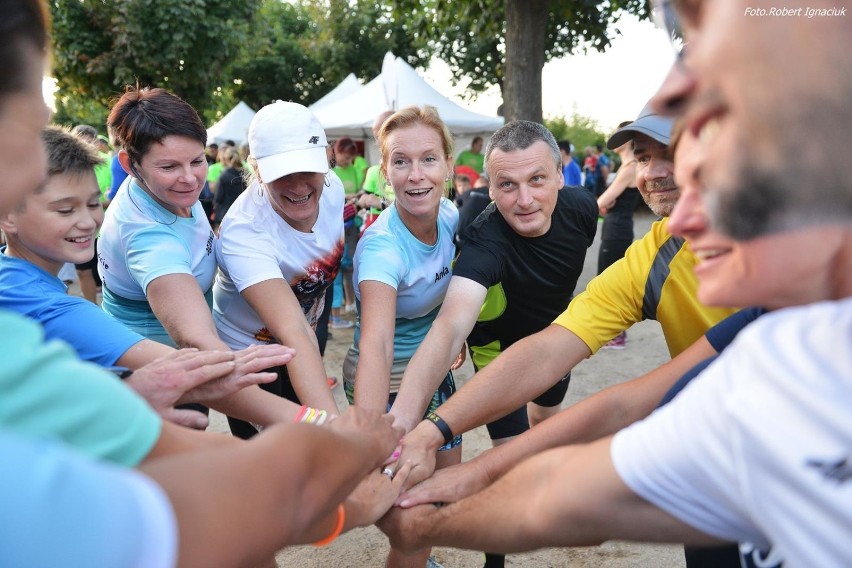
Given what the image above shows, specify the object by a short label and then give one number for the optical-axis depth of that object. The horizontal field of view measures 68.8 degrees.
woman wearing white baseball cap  2.54
